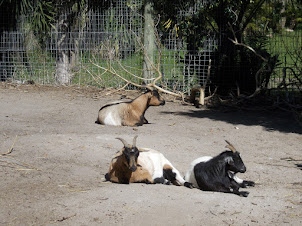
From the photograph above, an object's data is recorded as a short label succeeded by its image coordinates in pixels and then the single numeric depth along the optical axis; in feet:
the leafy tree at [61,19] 44.39
